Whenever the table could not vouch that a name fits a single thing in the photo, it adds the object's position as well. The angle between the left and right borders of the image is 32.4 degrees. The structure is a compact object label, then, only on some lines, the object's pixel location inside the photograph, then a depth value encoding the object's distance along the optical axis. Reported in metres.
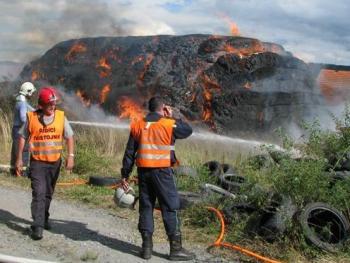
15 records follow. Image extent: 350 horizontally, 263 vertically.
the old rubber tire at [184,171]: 9.86
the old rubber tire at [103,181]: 10.18
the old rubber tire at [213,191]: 8.49
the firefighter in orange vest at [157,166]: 6.30
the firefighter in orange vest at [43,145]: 7.16
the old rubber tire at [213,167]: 10.19
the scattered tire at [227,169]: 10.38
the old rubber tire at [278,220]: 6.66
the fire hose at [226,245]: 6.30
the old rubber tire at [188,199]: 8.26
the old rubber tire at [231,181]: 9.03
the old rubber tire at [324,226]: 6.48
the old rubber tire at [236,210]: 7.60
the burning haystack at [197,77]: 15.21
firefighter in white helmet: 10.66
